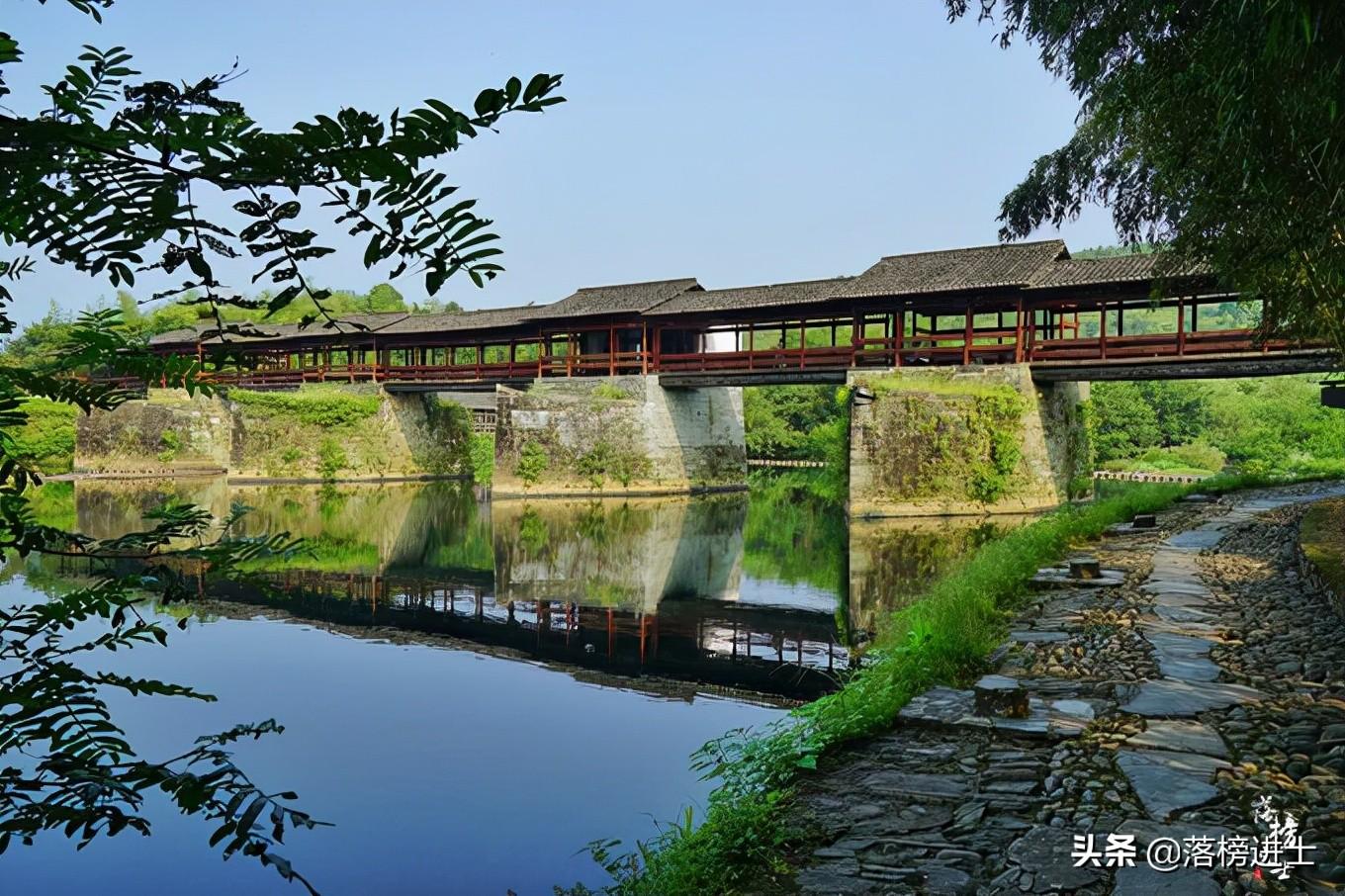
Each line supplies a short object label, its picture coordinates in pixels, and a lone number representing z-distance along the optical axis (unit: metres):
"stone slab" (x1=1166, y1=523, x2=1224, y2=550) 10.07
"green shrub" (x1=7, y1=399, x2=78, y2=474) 33.25
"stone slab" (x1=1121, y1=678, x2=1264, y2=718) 4.56
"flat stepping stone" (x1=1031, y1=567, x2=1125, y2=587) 8.00
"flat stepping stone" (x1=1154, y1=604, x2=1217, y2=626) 6.54
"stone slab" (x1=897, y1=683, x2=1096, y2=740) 4.37
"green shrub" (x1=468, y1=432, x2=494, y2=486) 34.97
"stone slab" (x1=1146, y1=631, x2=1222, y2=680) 5.18
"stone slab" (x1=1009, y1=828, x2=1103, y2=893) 2.97
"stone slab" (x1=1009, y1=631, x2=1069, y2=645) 6.06
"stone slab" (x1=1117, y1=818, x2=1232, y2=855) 3.22
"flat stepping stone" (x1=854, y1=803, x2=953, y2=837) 3.50
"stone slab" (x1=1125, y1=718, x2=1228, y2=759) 4.04
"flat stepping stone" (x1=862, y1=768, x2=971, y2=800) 3.78
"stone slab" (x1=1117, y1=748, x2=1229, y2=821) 3.50
